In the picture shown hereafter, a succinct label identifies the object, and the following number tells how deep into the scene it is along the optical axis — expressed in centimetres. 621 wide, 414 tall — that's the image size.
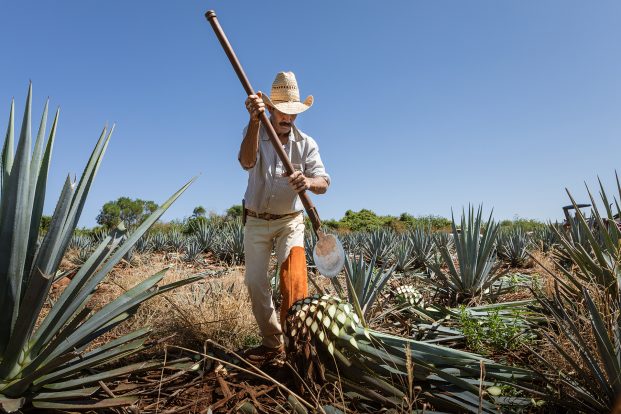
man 293
